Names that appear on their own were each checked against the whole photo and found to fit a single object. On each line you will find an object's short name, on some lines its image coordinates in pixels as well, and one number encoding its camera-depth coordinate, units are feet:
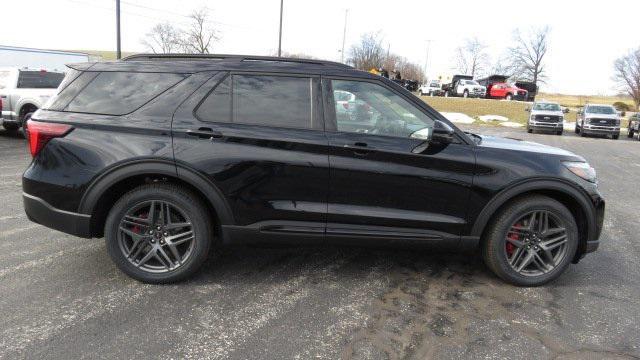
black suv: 11.71
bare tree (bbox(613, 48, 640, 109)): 159.84
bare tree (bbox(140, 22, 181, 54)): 184.34
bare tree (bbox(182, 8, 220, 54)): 177.32
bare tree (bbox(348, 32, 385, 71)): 179.11
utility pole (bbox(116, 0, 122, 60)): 67.94
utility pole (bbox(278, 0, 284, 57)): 89.84
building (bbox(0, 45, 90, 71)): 75.98
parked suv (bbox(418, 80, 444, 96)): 171.19
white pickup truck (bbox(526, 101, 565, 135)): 78.64
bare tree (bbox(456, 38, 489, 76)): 284.76
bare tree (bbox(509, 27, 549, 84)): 266.57
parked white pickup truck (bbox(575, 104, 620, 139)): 75.82
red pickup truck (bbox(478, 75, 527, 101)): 140.15
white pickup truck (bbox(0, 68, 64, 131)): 40.04
